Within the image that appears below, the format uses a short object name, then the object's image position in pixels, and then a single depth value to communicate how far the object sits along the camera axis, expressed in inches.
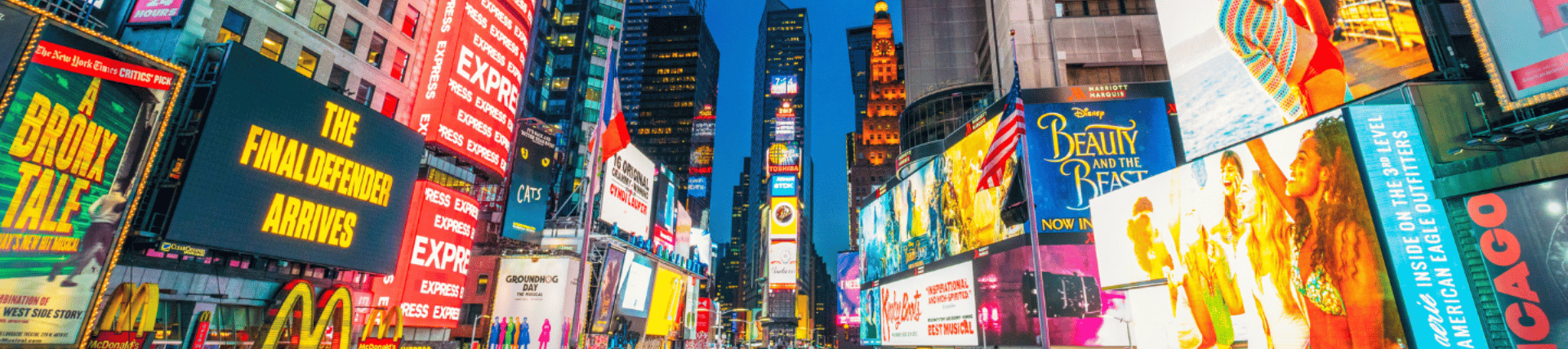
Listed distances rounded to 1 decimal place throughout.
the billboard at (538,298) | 1464.1
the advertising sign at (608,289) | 1572.3
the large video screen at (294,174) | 733.9
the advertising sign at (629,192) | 1662.2
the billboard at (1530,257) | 428.8
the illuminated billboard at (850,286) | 3580.2
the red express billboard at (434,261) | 1096.8
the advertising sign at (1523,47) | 461.4
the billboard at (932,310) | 1555.1
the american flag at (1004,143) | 677.3
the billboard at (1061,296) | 1285.7
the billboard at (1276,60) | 647.8
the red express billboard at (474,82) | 1119.0
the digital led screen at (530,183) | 1438.2
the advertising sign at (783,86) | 4918.8
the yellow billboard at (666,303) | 1888.5
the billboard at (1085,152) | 1360.7
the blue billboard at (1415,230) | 484.7
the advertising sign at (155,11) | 776.9
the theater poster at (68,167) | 546.0
